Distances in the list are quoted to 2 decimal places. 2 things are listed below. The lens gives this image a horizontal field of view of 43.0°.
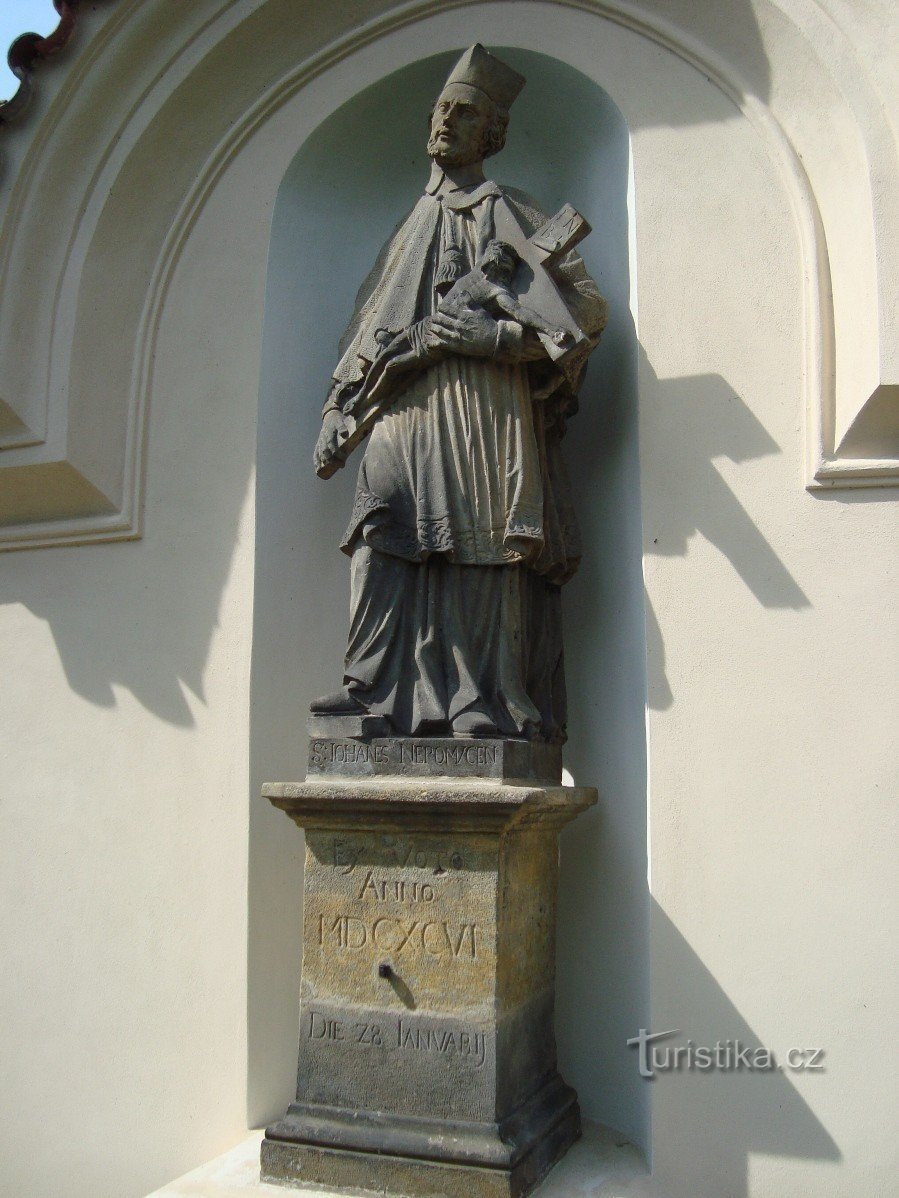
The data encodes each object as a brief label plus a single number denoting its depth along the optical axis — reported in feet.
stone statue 12.81
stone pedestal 11.26
